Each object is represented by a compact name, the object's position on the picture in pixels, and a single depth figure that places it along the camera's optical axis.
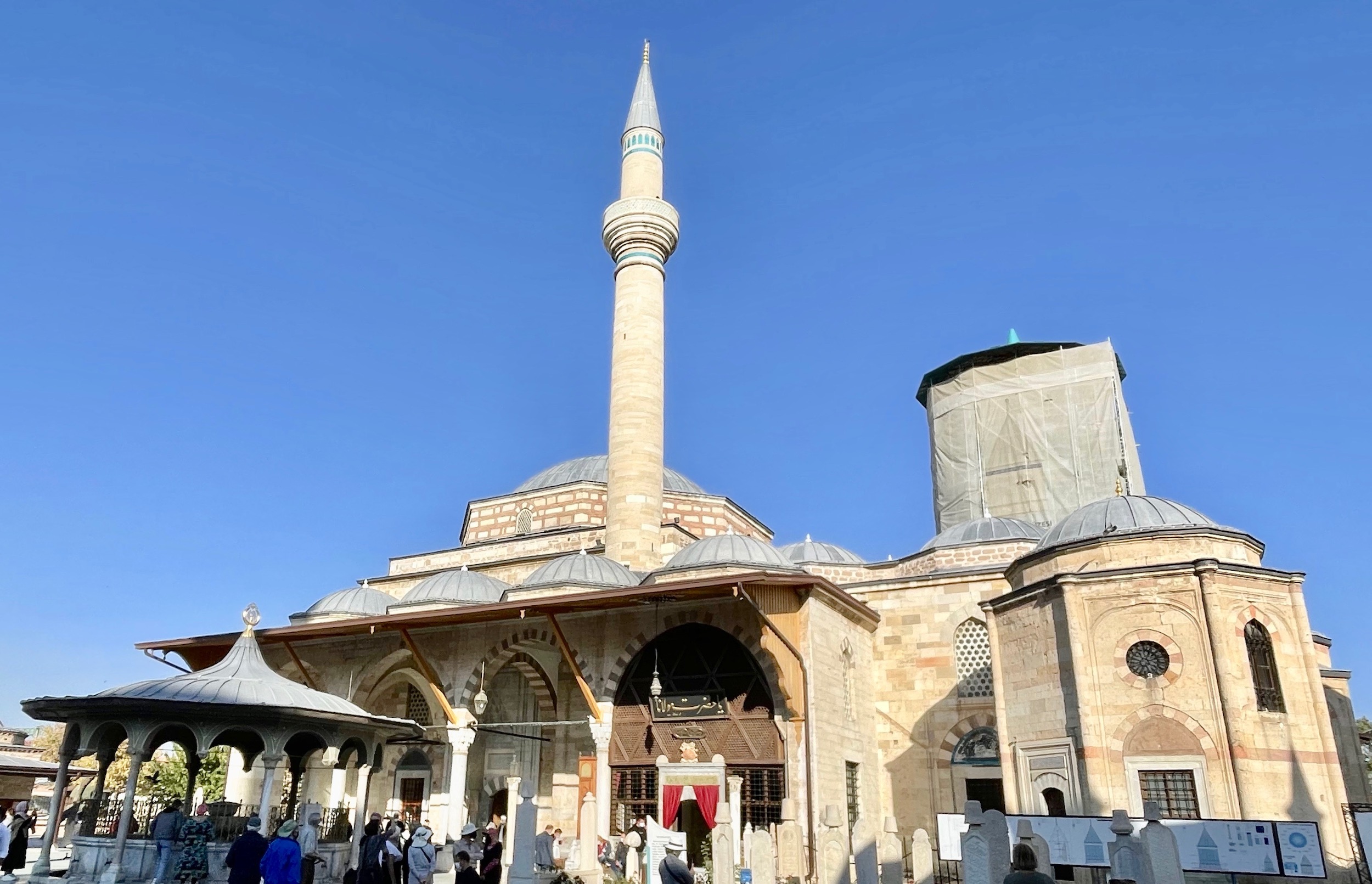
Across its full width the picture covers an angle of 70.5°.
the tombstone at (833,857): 9.14
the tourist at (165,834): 8.50
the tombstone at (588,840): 10.52
